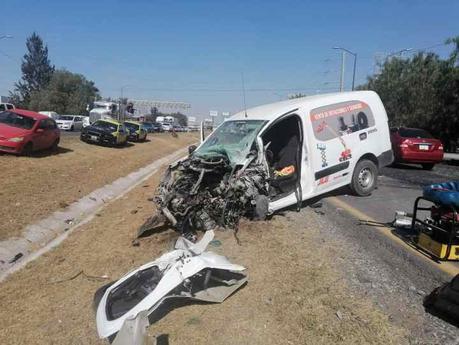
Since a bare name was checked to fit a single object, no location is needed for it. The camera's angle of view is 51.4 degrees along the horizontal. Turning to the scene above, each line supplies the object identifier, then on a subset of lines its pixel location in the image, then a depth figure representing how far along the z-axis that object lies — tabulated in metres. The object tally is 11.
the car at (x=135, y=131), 36.25
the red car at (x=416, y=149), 17.23
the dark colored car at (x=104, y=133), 27.39
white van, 8.70
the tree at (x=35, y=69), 120.56
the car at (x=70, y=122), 45.59
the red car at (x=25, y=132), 16.61
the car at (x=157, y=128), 63.89
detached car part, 4.45
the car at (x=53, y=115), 49.56
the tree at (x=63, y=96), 98.94
